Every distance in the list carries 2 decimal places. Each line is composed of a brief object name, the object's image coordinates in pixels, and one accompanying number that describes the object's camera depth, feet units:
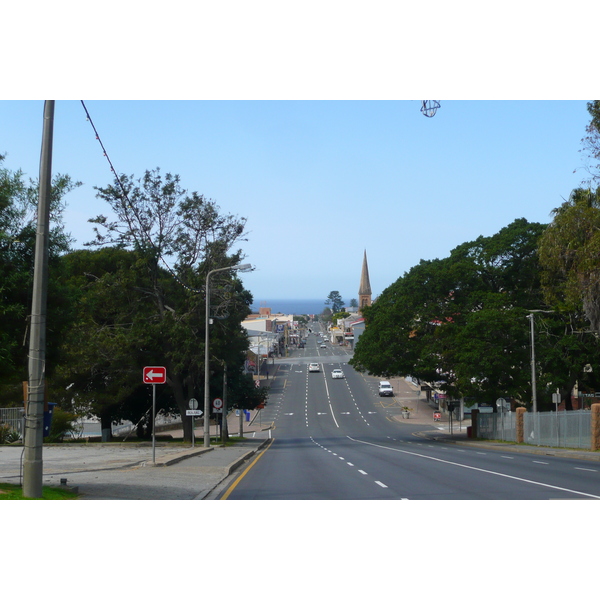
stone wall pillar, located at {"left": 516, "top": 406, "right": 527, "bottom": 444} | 144.36
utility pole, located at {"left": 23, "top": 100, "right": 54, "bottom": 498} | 38.58
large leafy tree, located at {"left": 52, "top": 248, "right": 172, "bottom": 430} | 139.44
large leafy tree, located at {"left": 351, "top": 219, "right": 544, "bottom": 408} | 158.20
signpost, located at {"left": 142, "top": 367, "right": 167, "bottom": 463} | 75.97
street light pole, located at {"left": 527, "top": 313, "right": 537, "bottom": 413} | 140.67
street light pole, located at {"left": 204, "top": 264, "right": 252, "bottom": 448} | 116.51
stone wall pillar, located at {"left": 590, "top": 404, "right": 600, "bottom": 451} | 106.63
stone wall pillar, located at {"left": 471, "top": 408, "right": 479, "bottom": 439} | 176.86
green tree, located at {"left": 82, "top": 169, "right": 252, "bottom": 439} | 142.10
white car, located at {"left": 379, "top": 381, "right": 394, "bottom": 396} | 318.65
